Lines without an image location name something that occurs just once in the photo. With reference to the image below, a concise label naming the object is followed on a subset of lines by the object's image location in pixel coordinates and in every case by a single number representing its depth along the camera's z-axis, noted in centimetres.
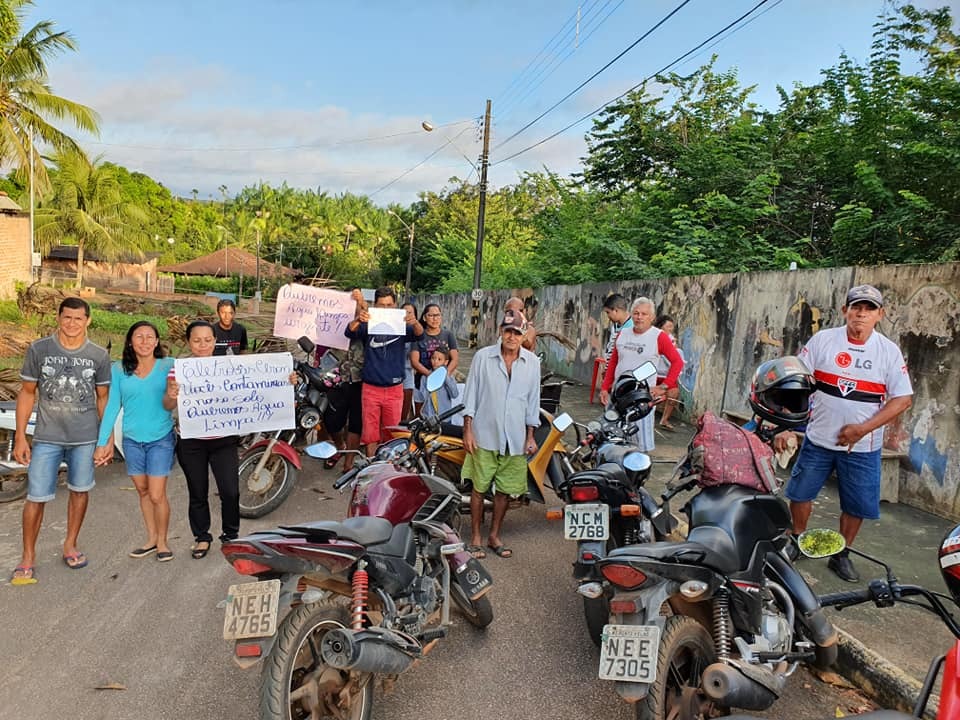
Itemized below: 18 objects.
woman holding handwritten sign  479
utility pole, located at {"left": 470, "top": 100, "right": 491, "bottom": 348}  2269
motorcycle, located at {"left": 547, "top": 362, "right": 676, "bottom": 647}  344
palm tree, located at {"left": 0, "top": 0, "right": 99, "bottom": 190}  2378
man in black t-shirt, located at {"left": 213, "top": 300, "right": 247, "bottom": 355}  774
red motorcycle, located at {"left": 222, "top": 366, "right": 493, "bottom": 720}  254
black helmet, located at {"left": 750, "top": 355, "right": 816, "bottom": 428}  343
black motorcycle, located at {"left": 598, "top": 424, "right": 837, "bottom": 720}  255
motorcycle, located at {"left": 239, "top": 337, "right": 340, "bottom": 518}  576
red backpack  313
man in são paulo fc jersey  429
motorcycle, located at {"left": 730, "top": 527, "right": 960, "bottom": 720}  156
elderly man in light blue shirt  492
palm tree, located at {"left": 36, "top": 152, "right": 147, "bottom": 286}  3991
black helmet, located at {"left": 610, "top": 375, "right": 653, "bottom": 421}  432
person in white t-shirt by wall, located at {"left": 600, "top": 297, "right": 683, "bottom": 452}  605
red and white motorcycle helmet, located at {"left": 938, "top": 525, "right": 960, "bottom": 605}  167
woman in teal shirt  461
